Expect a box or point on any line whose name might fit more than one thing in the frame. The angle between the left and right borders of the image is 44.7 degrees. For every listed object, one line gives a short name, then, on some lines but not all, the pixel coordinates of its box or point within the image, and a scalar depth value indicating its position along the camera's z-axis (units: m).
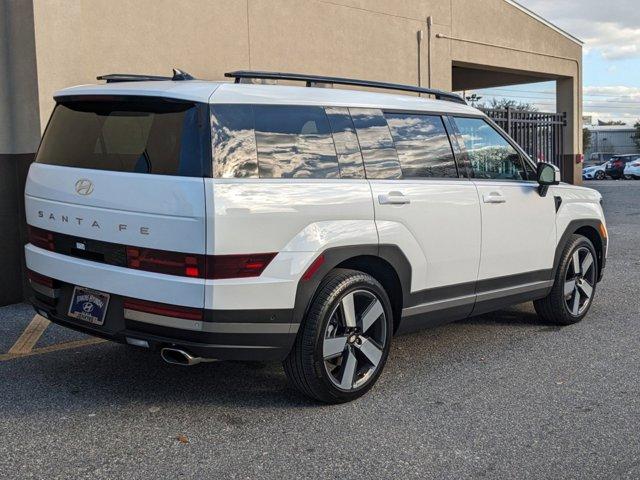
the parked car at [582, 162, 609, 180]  45.84
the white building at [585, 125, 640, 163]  78.50
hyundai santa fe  4.07
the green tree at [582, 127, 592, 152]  78.12
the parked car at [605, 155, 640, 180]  44.03
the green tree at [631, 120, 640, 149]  76.69
